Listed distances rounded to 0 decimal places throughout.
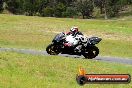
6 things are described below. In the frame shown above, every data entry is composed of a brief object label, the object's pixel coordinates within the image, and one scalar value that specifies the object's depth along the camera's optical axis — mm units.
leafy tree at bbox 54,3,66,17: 119956
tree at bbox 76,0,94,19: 121944
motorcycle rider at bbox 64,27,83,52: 25261
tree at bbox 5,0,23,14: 125312
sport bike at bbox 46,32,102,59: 25250
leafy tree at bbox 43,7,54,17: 117688
